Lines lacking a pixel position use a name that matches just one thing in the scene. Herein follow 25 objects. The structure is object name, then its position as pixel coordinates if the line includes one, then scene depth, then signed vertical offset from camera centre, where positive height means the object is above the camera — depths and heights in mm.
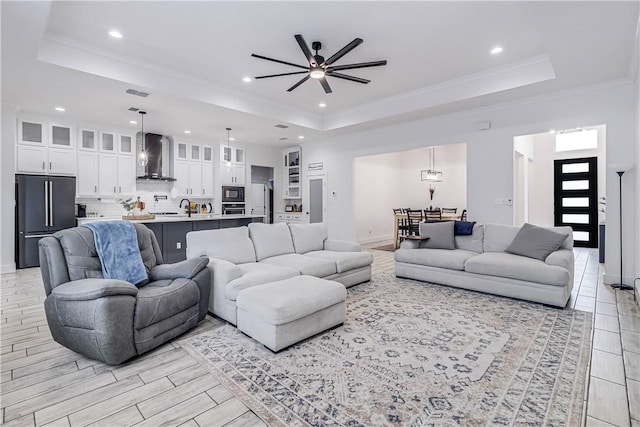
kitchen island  5746 -348
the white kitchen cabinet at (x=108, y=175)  6613 +734
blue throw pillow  4867 -278
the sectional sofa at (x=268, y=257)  3158 -626
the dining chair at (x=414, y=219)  7776 -221
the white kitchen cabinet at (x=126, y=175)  6875 +755
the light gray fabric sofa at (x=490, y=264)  3564 -685
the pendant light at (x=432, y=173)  8914 +1092
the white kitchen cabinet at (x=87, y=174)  6316 +719
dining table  8258 -392
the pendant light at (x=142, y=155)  5629 +985
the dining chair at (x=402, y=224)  8372 -378
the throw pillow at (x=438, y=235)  4887 -385
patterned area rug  1814 -1149
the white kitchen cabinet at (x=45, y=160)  5680 +928
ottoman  2514 -844
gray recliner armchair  2223 -716
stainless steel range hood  7207 +1185
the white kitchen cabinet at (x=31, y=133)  5691 +1412
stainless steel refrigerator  5570 -29
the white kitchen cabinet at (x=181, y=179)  7637 +765
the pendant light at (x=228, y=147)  7849 +1667
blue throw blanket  2725 -368
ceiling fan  3357 +1721
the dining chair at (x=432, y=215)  7547 -112
